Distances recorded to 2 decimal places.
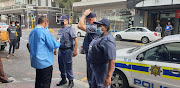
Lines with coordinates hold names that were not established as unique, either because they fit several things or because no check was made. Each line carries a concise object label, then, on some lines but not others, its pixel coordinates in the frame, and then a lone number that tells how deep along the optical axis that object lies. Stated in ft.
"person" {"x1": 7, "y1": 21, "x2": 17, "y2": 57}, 26.02
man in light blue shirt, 9.52
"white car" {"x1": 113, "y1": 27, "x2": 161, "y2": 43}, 45.42
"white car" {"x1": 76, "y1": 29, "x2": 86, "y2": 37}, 64.50
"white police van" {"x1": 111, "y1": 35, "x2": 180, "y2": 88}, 10.73
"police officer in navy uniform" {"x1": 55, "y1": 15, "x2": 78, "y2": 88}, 13.34
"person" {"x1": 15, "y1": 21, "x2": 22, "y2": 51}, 28.93
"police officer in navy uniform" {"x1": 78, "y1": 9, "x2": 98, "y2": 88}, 11.34
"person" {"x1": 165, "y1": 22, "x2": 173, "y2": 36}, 48.69
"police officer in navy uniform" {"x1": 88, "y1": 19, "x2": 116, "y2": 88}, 8.38
